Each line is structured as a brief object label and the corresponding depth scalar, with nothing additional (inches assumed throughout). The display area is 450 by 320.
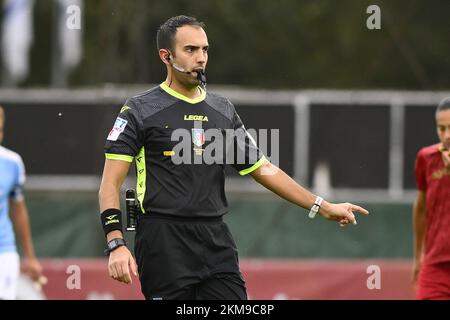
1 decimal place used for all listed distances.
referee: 583.5
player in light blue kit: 796.6
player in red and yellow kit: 746.8
